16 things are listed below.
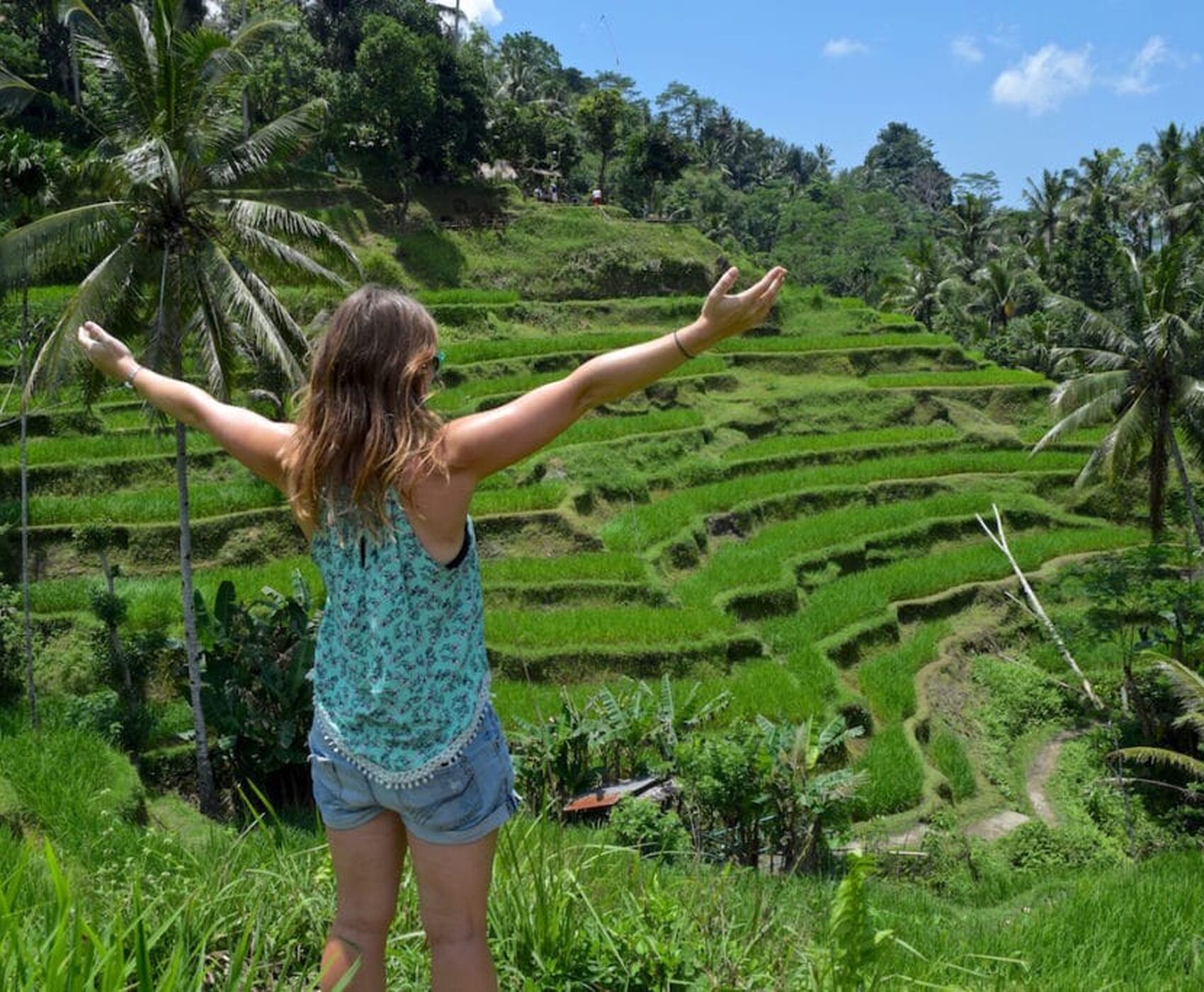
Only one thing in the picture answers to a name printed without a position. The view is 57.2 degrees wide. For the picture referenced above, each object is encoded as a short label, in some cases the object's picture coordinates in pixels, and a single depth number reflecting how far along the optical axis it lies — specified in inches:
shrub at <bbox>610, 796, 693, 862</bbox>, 271.9
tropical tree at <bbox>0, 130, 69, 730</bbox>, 394.3
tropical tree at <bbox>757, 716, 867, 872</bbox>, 322.3
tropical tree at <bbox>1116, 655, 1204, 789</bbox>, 419.2
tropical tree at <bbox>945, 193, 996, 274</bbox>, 1594.5
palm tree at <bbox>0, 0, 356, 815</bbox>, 353.7
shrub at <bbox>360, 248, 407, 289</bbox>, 971.3
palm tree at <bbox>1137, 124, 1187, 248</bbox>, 1378.0
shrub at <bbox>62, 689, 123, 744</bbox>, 374.6
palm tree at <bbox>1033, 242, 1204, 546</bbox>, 636.7
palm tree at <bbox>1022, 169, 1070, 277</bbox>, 1668.3
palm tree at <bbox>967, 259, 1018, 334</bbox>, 1450.5
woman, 78.8
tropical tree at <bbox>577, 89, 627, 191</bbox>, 1262.3
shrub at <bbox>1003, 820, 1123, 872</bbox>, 394.0
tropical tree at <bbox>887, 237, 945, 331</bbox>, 1450.5
